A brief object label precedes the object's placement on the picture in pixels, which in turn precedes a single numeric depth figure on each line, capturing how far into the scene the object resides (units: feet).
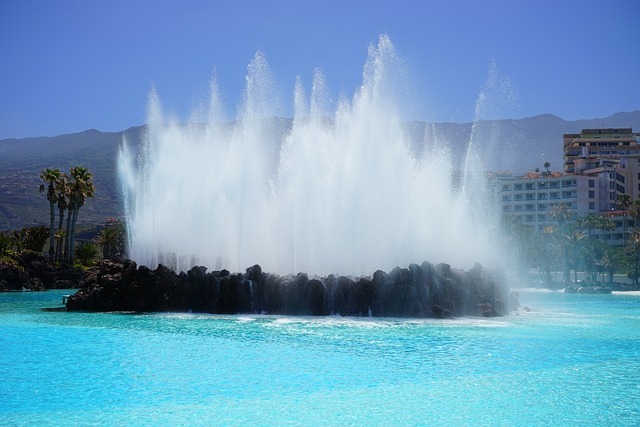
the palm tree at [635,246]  281.37
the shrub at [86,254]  282.56
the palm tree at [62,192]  253.38
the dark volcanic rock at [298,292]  112.88
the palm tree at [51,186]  251.60
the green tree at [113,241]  322.14
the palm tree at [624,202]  336.70
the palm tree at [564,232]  299.99
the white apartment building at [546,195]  403.75
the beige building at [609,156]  422.82
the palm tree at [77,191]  250.98
